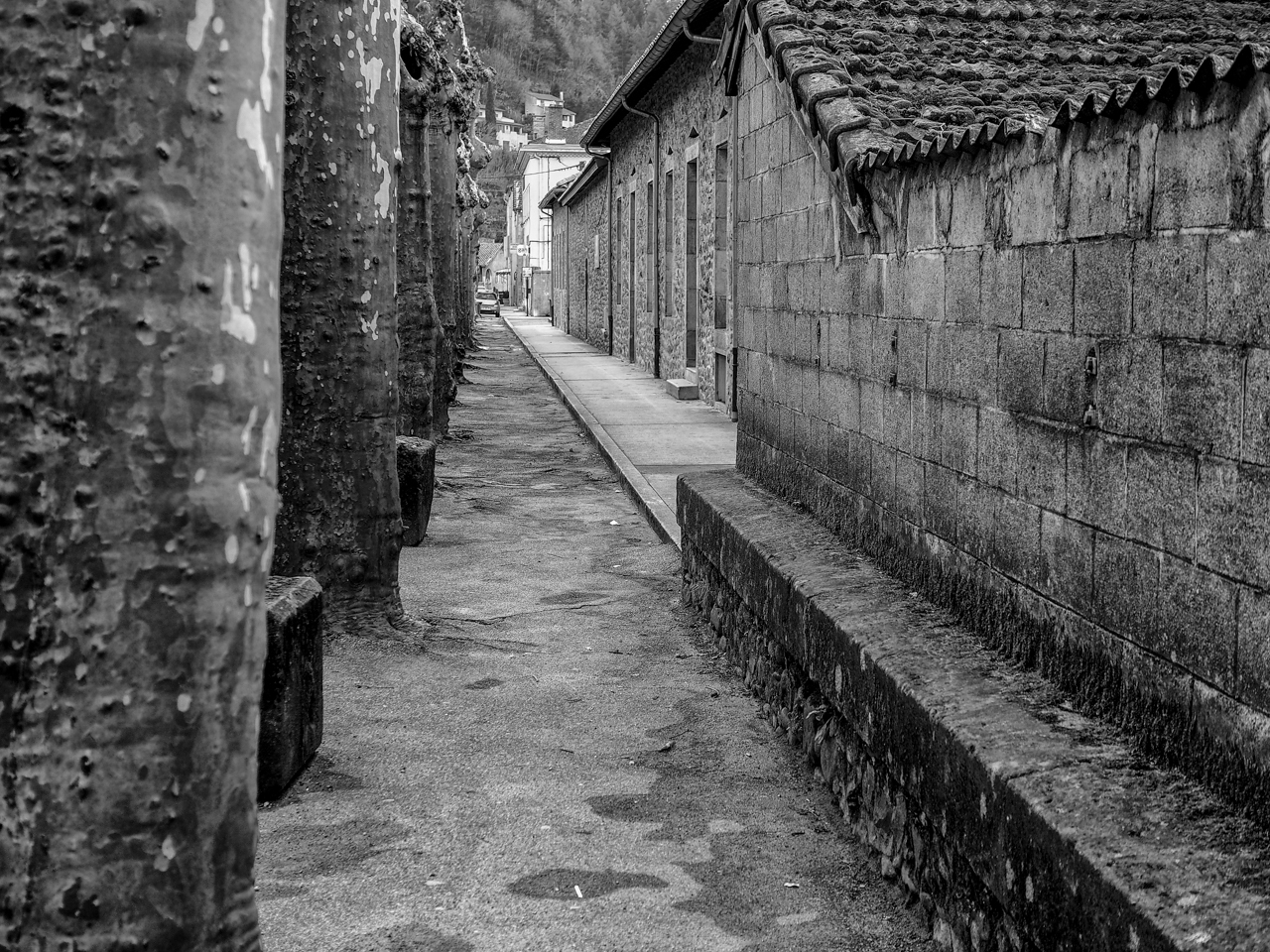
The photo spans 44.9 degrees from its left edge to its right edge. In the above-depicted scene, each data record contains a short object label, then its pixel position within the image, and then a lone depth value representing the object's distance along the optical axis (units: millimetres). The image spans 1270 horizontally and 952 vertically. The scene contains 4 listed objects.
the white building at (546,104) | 106188
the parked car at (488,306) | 64812
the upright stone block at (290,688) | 4613
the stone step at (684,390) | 18266
